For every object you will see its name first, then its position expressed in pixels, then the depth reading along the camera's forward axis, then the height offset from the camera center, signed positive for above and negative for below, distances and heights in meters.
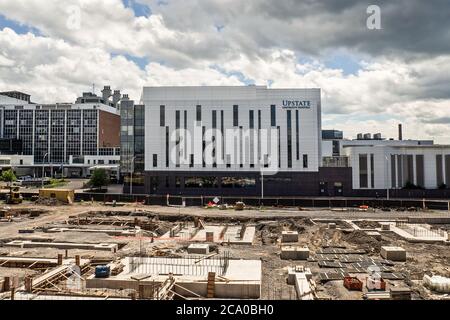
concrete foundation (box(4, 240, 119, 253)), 29.73 -5.76
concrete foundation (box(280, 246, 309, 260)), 26.46 -5.78
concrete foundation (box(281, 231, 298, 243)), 33.00 -5.77
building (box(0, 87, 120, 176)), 118.06 +11.97
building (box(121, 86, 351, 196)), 69.00 +5.01
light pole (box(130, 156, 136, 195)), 71.56 -0.45
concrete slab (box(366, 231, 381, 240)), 33.44 -5.81
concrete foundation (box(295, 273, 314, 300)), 17.73 -5.67
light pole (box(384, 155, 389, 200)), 65.94 -0.35
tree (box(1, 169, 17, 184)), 83.75 -1.00
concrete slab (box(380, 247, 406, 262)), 26.58 -5.89
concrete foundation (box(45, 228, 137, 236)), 36.94 -5.83
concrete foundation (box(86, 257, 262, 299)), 18.86 -5.59
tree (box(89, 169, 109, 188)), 75.25 -1.48
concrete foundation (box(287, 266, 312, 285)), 20.93 -5.68
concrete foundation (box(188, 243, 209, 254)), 28.39 -5.76
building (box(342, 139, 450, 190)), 66.50 +0.14
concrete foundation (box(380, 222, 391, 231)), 38.62 -5.86
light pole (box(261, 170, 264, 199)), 67.57 -2.79
